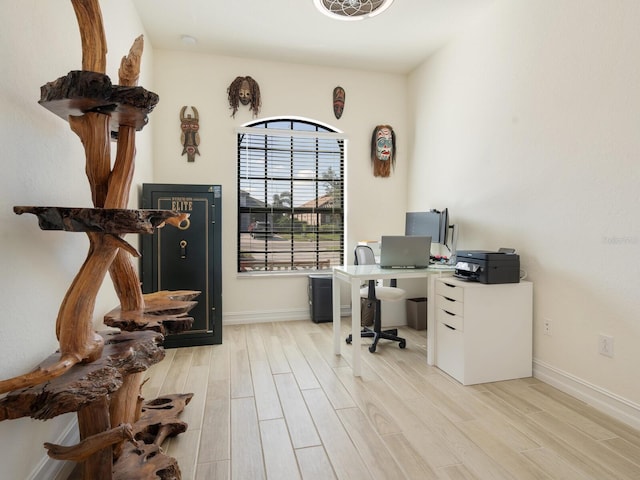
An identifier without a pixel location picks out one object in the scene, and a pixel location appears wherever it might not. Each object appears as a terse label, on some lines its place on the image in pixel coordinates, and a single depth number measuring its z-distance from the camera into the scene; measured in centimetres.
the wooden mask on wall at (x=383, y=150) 468
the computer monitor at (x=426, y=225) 367
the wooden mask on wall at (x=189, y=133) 410
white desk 278
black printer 264
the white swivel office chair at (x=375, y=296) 337
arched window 448
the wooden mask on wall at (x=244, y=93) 421
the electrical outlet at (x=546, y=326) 269
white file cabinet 263
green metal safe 347
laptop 305
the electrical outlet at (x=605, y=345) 226
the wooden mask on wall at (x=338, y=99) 453
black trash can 432
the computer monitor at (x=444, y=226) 362
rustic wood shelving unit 118
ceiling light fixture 310
